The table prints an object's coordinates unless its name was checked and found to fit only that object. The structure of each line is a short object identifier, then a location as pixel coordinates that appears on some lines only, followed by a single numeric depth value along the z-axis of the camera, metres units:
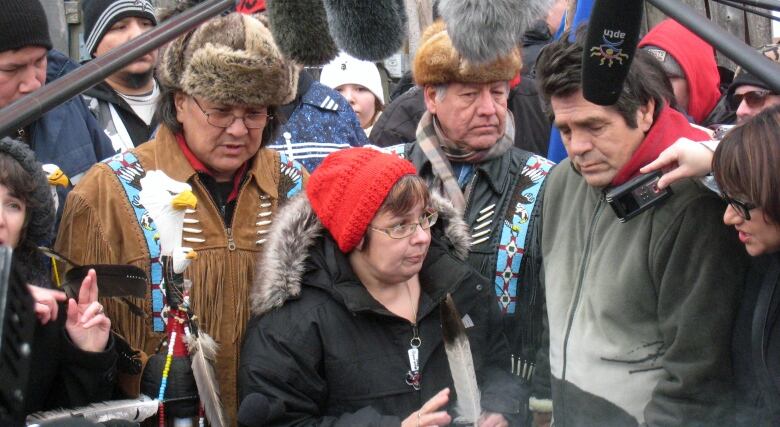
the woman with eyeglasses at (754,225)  2.38
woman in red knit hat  3.01
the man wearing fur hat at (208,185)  3.21
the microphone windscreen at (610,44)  1.96
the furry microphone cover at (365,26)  2.50
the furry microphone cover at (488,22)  2.46
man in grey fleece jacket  2.60
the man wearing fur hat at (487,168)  3.57
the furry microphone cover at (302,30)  2.58
